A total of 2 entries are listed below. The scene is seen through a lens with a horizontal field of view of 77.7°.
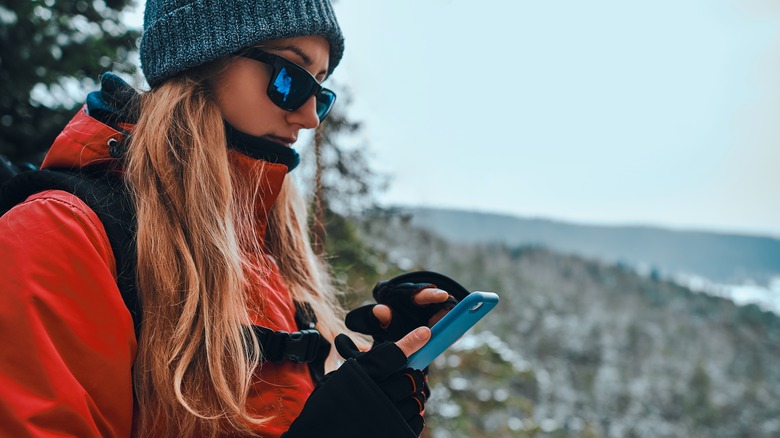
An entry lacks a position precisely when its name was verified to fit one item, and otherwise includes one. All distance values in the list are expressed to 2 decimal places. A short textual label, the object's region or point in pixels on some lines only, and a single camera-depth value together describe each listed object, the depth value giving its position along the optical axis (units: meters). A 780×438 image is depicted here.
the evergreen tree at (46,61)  3.60
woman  0.80
